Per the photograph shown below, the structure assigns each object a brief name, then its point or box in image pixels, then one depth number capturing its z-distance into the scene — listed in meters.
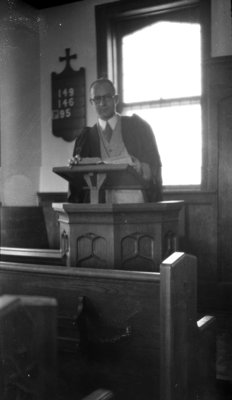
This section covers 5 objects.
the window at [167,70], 4.39
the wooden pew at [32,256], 2.72
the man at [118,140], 2.65
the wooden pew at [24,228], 3.68
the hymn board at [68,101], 4.99
